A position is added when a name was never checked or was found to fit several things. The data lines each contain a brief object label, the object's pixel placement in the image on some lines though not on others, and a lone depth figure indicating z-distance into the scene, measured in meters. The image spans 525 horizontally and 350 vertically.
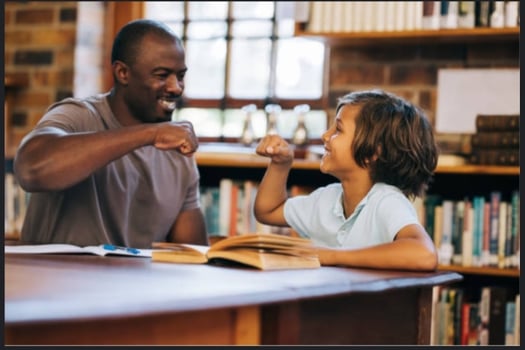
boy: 3.28
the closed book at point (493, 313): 4.86
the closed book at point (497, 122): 4.83
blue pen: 3.10
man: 3.74
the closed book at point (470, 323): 4.91
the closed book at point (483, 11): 4.93
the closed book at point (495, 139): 4.80
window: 5.83
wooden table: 1.74
